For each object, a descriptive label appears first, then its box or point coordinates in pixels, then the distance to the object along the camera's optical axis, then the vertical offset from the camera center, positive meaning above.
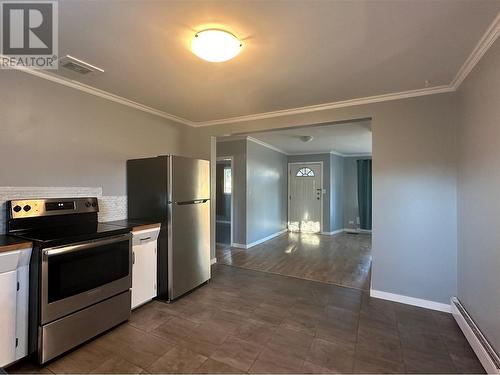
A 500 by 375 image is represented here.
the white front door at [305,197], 7.12 -0.23
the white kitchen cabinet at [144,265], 2.54 -0.77
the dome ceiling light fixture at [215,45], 1.67 +0.97
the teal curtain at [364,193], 7.12 -0.12
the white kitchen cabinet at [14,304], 1.66 -0.77
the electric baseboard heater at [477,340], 1.68 -1.13
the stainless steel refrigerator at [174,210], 2.77 -0.24
